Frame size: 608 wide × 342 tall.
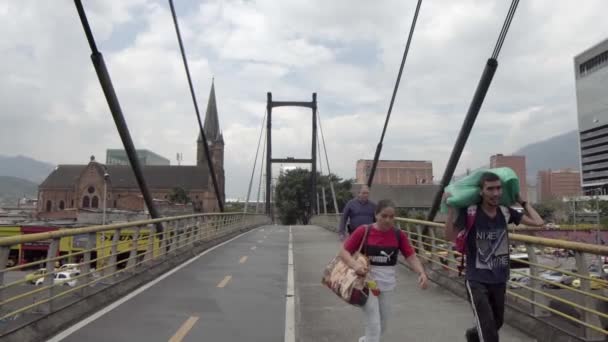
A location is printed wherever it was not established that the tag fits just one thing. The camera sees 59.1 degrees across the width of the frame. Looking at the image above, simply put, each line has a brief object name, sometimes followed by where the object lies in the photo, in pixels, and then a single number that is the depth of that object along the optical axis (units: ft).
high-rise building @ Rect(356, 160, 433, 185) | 547.90
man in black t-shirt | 14.05
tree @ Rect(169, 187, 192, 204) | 366.02
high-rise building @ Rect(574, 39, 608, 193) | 339.16
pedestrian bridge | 19.97
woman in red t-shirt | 15.71
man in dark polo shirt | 31.58
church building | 360.48
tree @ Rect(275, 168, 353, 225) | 298.56
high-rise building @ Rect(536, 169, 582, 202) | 571.28
